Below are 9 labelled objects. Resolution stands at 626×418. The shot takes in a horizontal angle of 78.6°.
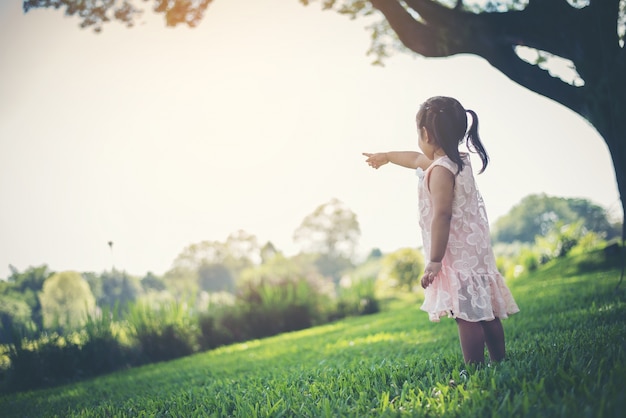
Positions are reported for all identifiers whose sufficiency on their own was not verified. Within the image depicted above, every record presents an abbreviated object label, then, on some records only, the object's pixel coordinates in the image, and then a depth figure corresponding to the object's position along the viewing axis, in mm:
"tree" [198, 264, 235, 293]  33072
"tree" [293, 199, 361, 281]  35094
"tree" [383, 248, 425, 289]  15141
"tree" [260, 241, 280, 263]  31684
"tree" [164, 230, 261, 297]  31766
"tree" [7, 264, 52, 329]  7266
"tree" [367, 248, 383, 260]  39750
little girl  1969
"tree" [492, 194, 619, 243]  52272
